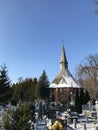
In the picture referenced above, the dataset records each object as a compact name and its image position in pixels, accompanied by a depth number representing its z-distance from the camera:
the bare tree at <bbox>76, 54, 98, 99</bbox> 19.52
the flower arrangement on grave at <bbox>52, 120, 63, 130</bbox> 5.38
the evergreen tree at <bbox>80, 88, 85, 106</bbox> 13.50
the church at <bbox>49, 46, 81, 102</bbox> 31.69
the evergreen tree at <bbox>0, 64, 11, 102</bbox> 17.48
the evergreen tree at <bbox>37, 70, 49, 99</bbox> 27.65
